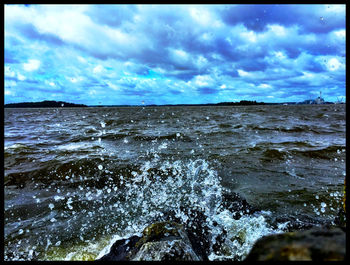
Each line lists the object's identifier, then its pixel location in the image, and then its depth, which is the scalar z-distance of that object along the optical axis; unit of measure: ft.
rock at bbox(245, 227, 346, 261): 3.74
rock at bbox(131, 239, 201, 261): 10.16
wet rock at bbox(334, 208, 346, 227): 12.05
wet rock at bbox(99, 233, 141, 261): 11.43
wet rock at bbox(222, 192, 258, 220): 17.13
